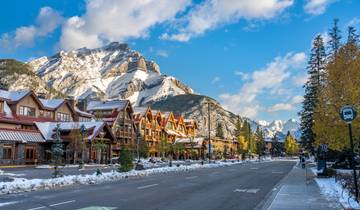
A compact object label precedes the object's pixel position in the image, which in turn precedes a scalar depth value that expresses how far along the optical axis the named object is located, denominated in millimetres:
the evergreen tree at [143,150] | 82906
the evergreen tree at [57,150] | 27700
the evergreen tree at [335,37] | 43859
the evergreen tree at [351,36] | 28341
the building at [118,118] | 82188
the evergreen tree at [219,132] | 146100
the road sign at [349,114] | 14109
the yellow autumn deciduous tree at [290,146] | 174125
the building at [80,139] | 57875
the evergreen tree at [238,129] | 132375
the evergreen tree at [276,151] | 194312
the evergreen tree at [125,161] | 33906
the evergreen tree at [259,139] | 156925
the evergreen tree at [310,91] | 54809
